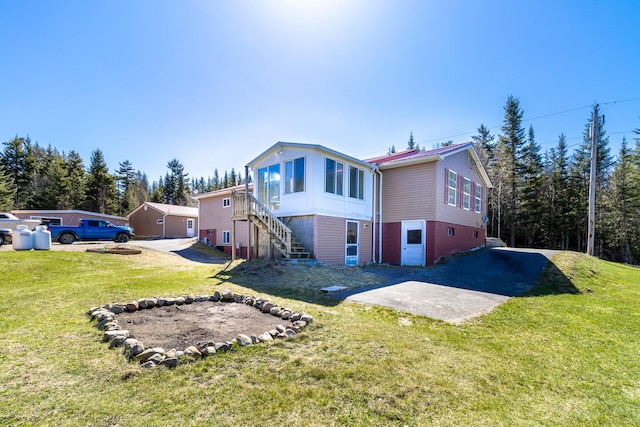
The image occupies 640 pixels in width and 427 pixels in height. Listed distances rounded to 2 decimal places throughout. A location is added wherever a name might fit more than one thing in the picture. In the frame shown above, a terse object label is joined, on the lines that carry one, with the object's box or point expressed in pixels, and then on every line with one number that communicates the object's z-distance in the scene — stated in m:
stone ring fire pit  3.59
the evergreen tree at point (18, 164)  37.75
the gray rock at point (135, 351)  3.55
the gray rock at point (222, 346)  3.77
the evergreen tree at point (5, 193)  31.24
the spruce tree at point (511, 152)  29.62
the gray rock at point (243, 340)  3.96
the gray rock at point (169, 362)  3.35
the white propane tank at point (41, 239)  14.02
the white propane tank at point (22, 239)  13.59
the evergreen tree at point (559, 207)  28.88
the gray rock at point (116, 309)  5.37
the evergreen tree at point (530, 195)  28.72
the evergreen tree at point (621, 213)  26.38
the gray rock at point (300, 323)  4.73
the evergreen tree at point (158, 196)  48.38
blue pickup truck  19.36
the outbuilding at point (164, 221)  28.80
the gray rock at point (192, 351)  3.56
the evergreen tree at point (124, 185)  43.97
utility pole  15.91
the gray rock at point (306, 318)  4.98
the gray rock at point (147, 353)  3.44
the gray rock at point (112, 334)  4.04
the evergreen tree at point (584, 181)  28.27
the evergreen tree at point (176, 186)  54.28
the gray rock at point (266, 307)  5.70
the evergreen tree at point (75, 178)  37.66
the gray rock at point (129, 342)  3.74
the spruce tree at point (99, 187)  39.09
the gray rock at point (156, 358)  3.40
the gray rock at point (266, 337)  4.16
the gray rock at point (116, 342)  3.88
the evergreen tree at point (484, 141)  35.97
